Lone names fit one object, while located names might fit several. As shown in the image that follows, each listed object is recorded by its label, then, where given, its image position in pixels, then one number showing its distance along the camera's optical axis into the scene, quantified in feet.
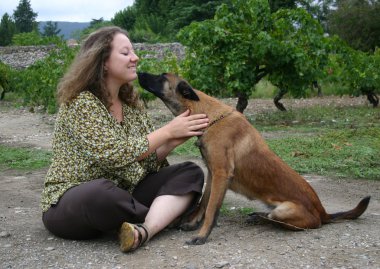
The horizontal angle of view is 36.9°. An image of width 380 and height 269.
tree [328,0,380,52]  84.48
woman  13.06
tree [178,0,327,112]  35.86
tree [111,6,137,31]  169.48
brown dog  13.74
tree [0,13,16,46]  162.30
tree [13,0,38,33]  216.74
